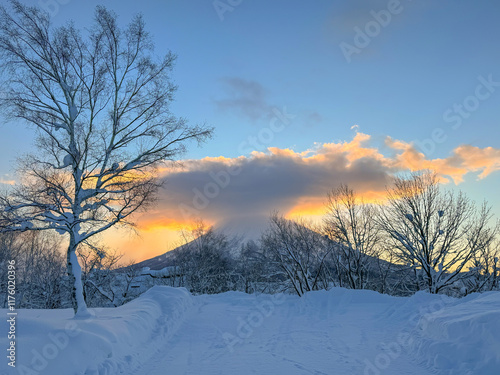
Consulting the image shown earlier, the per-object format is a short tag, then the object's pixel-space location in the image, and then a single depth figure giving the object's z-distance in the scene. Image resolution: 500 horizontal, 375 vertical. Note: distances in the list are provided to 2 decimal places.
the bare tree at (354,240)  27.11
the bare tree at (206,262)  39.72
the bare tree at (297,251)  25.92
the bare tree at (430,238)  22.38
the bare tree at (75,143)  10.49
